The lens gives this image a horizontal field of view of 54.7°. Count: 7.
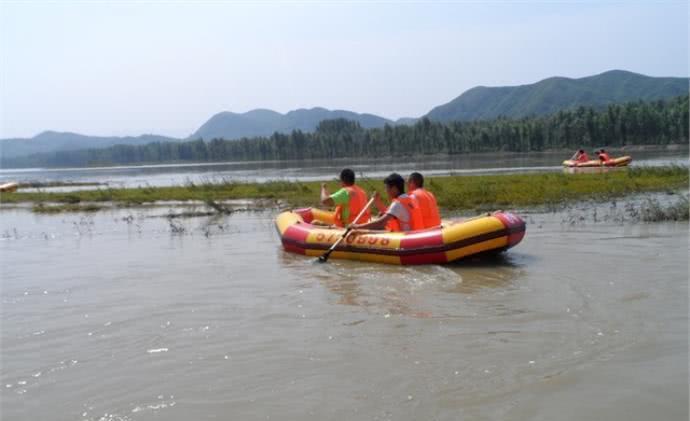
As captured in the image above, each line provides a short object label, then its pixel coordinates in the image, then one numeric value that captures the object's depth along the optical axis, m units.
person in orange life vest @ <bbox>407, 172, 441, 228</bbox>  10.48
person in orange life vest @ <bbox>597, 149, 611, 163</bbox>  32.45
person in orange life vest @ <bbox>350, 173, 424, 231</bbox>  10.49
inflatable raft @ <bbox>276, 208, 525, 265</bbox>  9.77
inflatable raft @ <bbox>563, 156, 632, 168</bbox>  31.98
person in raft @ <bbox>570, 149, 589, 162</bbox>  33.75
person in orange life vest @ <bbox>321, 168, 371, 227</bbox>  11.87
